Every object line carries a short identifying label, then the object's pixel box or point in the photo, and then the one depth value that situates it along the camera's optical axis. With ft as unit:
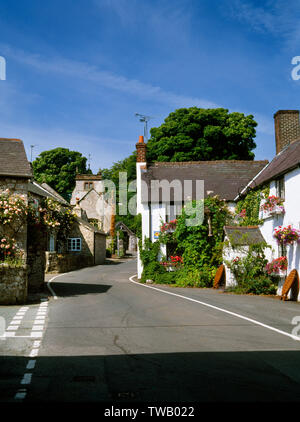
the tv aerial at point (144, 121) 121.45
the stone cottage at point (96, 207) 197.26
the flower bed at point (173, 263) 82.23
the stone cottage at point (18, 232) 48.34
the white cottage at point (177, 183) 85.51
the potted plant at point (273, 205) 59.02
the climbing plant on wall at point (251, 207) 70.64
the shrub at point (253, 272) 62.64
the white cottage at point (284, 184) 56.03
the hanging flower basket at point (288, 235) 53.83
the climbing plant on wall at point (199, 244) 78.33
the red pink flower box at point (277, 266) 58.54
